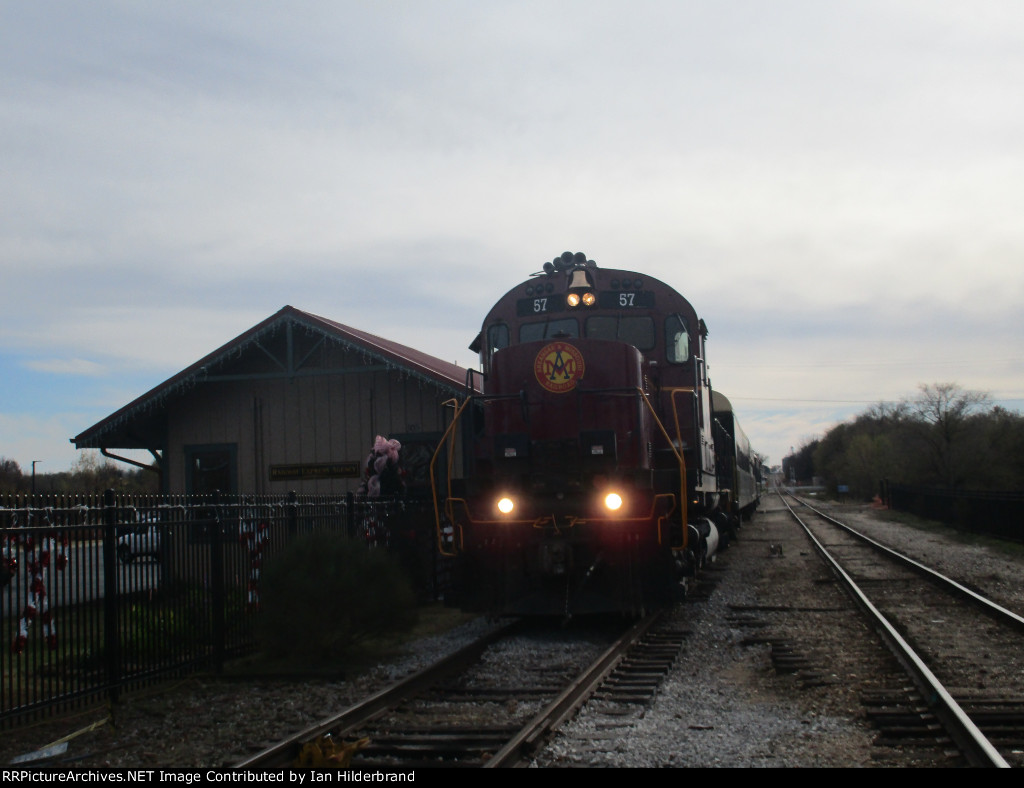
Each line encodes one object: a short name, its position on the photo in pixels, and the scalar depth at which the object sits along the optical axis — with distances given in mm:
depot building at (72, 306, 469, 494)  14984
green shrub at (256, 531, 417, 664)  8328
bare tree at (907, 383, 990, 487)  50219
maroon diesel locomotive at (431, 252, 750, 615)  8938
